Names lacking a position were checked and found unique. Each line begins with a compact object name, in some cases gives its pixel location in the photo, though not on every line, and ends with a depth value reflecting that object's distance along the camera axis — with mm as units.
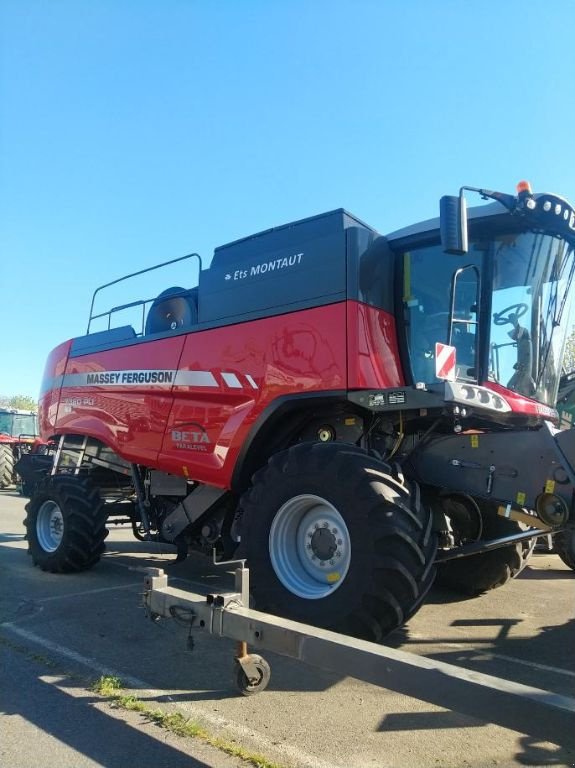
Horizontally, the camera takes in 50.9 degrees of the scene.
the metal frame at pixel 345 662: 2252
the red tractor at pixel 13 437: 19797
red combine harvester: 4168
